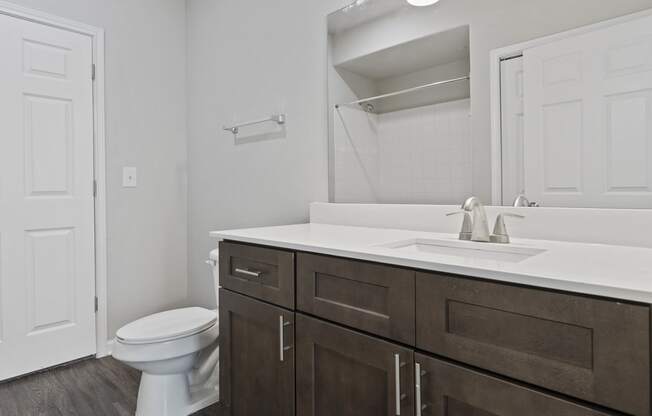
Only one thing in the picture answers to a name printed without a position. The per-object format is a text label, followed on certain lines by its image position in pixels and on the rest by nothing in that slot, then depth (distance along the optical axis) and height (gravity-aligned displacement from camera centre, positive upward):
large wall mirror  1.09 +0.35
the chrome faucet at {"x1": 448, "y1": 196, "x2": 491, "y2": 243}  1.15 -0.05
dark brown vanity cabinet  0.66 -0.30
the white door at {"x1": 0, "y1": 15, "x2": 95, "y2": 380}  2.02 +0.06
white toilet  1.57 -0.60
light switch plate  2.40 +0.19
